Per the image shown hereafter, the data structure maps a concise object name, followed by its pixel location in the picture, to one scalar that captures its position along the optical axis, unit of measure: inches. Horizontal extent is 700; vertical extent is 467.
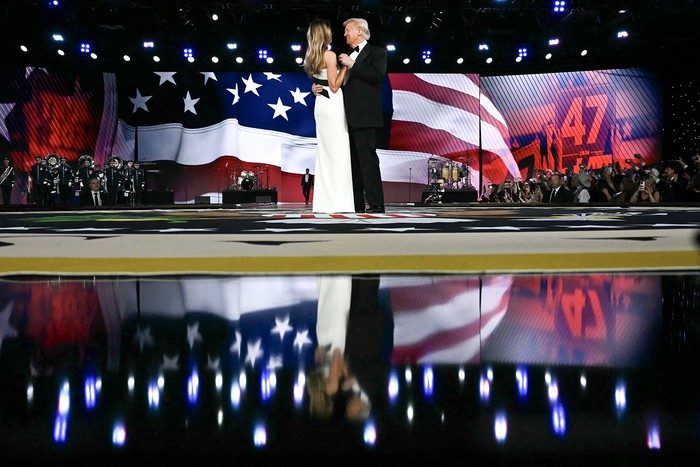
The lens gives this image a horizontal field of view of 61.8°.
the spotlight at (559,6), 418.6
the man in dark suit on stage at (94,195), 470.0
